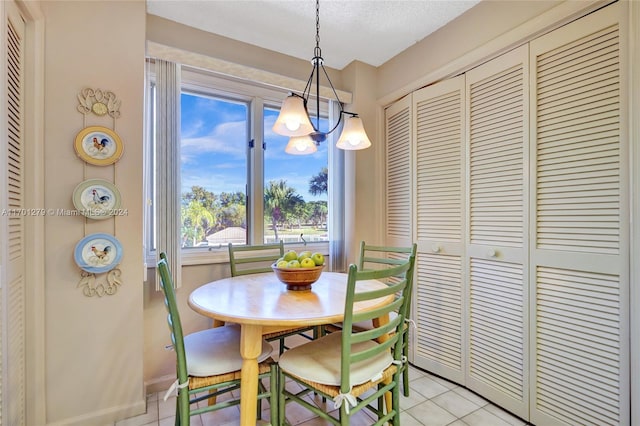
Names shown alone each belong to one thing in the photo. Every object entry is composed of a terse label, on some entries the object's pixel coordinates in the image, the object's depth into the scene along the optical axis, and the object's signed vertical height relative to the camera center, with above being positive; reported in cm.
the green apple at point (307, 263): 168 -28
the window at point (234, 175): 232 +31
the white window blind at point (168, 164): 201 +32
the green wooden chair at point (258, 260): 209 -36
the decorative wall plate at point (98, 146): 171 +38
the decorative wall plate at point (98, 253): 169 -23
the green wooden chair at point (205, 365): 132 -72
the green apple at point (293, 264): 167 -29
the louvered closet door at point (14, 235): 131 -11
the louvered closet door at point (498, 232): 180 -12
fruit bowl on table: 164 -35
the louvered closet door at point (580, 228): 144 -8
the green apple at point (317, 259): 174 -27
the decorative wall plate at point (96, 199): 170 +7
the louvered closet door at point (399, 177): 253 +31
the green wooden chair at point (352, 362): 124 -71
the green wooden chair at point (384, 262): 195 -39
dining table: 128 -44
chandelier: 156 +45
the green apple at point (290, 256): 175 -26
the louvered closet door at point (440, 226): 217 -11
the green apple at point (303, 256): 172 -25
